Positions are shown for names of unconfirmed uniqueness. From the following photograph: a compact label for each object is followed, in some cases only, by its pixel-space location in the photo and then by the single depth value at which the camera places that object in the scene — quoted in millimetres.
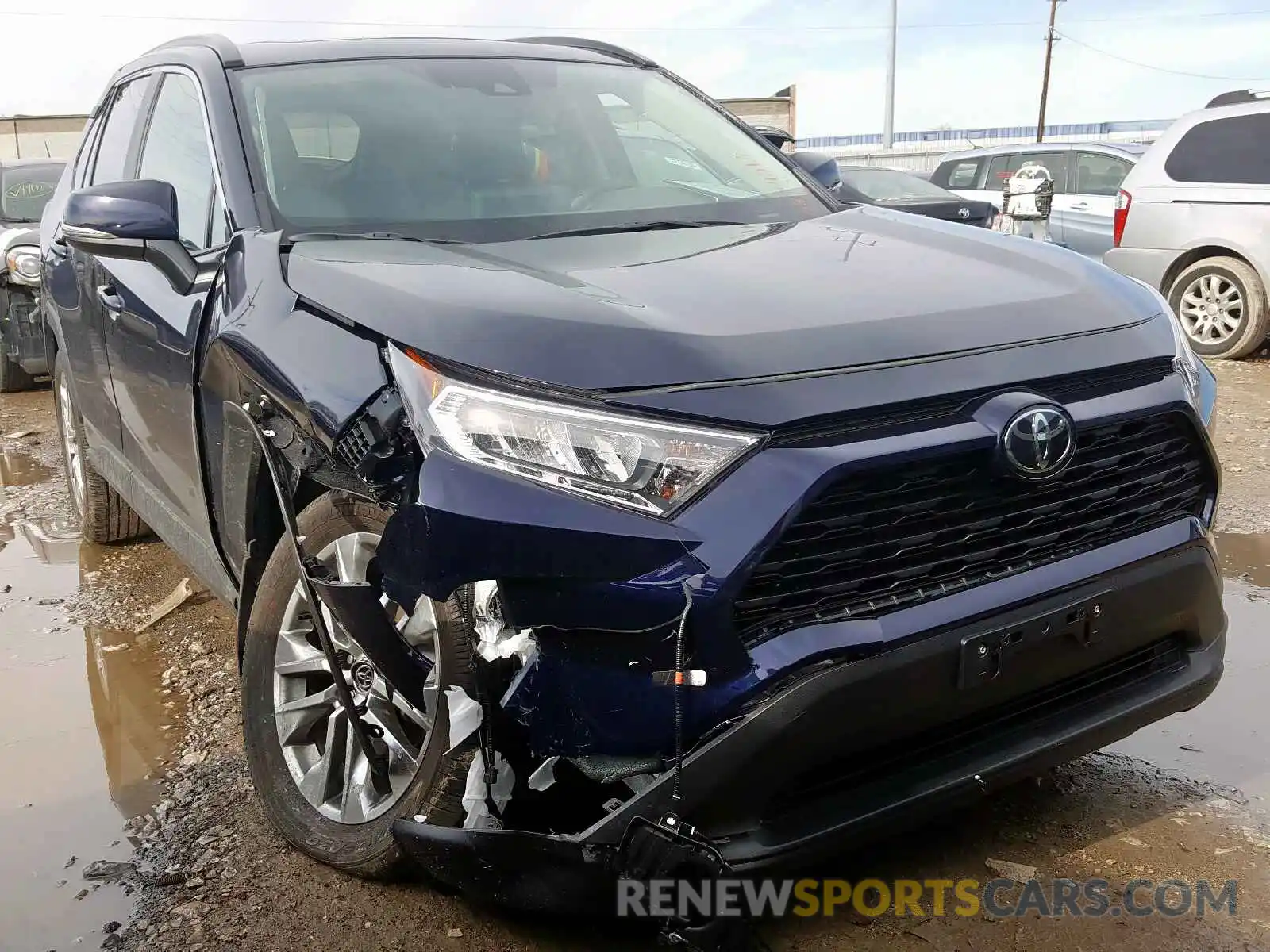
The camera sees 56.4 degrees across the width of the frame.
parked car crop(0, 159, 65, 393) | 8391
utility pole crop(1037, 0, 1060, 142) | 44781
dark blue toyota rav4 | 1854
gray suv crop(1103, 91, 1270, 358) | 8680
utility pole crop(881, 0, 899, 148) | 30359
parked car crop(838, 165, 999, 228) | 11867
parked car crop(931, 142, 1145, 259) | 11758
